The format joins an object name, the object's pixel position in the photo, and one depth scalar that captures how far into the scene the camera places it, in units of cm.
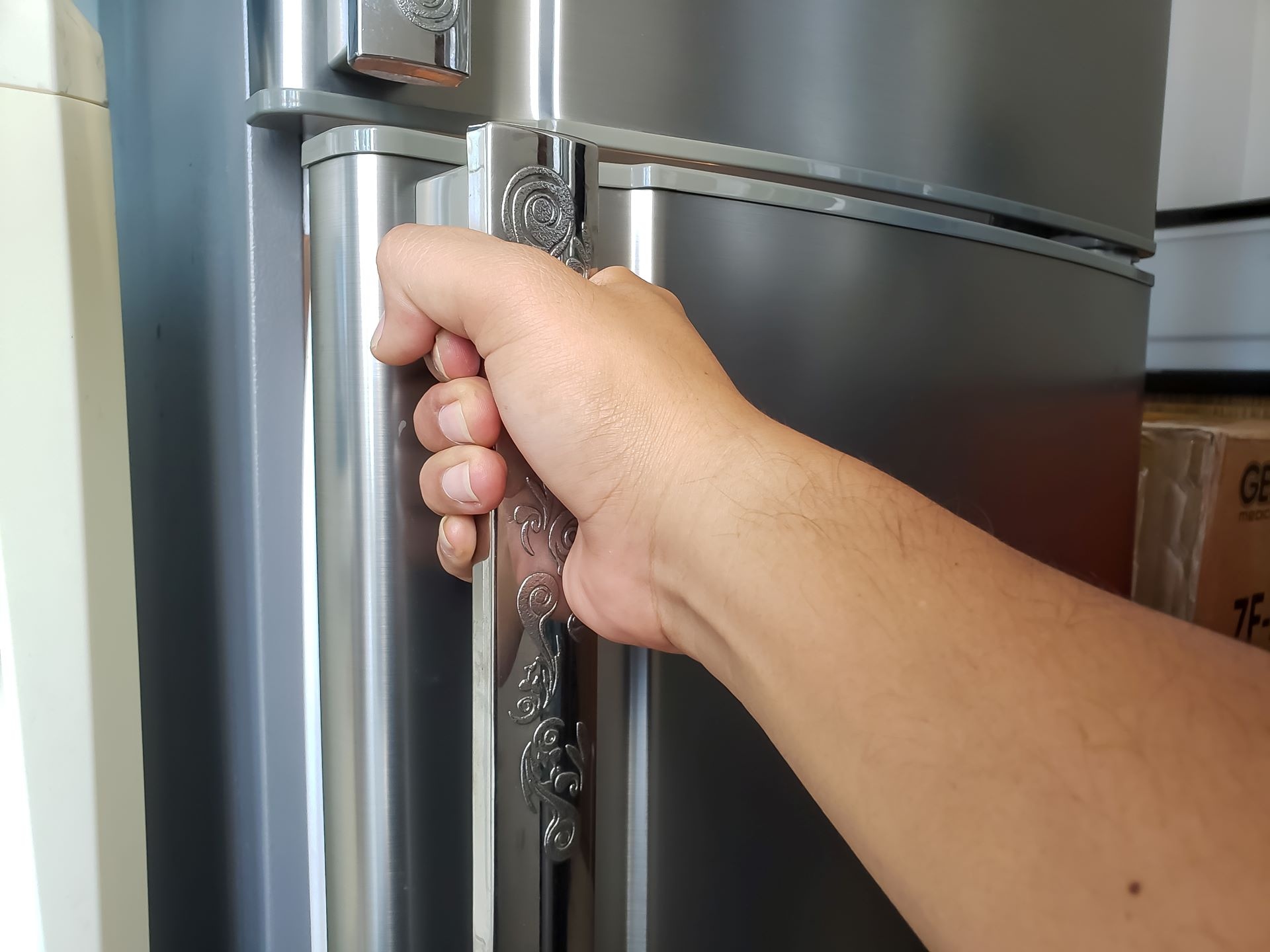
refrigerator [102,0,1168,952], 45
